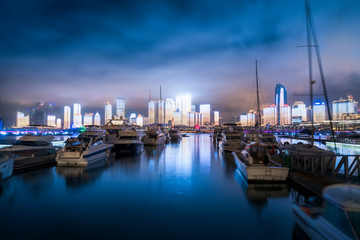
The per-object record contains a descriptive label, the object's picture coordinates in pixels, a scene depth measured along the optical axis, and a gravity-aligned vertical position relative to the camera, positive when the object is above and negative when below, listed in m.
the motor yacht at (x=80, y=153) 18.54 -2.27
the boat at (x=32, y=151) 18.02 -2.34
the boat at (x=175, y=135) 62.91 -2.78
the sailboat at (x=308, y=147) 13.48 -1.88
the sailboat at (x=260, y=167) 12.74 -2.51
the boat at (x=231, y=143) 30.25 -2.54
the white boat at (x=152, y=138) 42.12 -2.40
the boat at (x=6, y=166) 12.93 -2.29
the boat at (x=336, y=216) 4.90 -2.22
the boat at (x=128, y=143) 31.20 -2.39
